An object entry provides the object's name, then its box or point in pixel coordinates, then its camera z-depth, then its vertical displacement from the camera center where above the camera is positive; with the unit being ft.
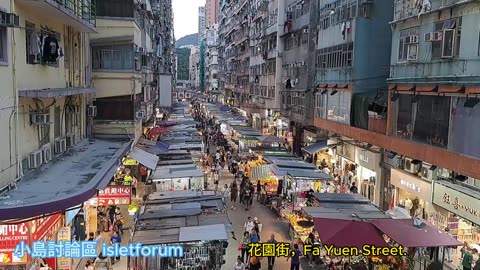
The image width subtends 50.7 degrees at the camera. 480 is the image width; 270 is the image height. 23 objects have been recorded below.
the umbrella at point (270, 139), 116.06 -14.34
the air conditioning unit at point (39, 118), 45.42 -4.14
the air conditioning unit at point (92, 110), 72.07 -5.24
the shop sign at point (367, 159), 78.02 -12.62
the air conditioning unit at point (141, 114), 85.86 -7.08
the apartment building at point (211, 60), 382.01 +12.52
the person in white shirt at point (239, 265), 48.80 -18.17
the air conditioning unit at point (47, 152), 49.07 -7.89
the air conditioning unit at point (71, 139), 60.45 -8.20
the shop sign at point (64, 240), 47.15 -15.93
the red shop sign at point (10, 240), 34.91 -11.64
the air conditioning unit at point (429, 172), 59.47 -10.93
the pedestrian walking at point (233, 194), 86.33 -19.95
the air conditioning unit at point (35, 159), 45.16 -7.90
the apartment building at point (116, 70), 78.12 +0.64
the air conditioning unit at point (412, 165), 63.05 -10.91
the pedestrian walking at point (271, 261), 55.59 -20.31
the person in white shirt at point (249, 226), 61.62 -18.17
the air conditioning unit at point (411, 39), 61.09 +4.99
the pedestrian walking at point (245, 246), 56.26 -18.94
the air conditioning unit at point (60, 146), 55.19 -8.10
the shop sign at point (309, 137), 114.50 -13.79
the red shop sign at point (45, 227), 37.21 -12.41
